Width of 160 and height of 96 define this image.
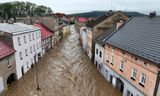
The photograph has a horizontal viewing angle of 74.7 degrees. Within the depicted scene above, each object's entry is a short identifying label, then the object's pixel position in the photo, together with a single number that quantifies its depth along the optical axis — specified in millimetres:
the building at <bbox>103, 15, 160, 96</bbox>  10229
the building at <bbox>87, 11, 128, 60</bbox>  21948
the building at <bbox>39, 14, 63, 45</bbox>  33436
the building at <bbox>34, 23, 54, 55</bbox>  27651
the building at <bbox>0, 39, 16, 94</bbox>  13721
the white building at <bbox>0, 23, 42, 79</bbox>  15880
